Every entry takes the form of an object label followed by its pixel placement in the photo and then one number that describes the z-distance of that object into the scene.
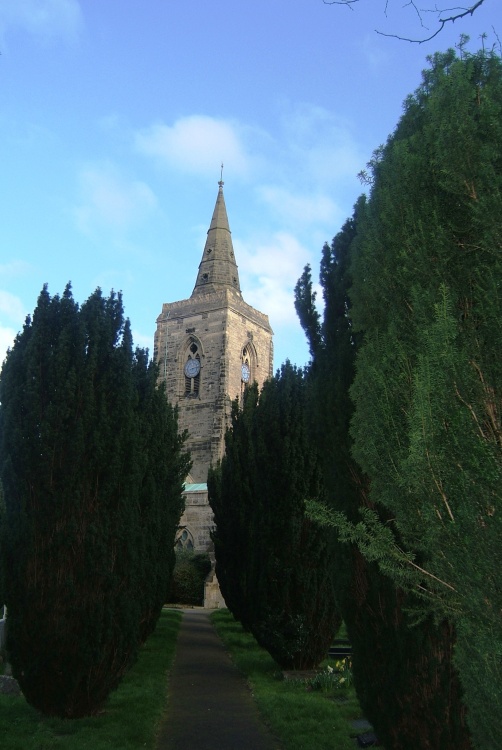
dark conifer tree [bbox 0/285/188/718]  7.96
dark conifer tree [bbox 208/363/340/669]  11.86
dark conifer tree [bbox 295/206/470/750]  5.72
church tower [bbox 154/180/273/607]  42.75
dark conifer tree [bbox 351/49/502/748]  3.29
